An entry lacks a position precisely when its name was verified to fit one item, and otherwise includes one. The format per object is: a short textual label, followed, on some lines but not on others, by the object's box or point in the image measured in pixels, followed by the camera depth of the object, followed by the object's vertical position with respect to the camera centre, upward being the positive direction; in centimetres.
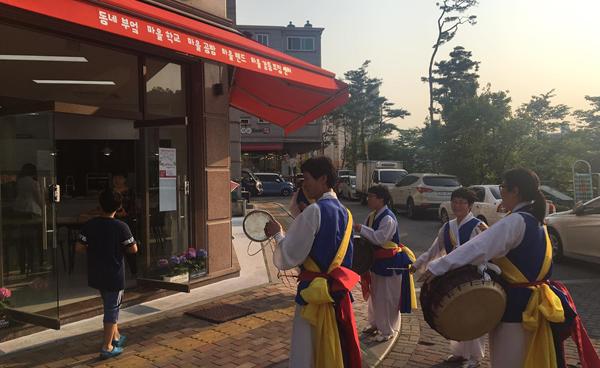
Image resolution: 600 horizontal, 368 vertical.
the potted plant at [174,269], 660 -117
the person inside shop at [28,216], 528 -32
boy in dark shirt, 445 -64
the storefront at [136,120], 515 +80
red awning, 431 +151
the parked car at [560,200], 1501 -86
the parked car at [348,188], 2767 -56
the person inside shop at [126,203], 746 -30
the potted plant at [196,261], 685 -112
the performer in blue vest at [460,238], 440 -58
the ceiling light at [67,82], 610 +133
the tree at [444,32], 3005 +909
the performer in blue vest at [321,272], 314 -61
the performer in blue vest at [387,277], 507 -105
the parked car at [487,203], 1279 -76
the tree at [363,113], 4591 +611
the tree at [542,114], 2123 +287
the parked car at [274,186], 3353 -38
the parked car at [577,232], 850 -108
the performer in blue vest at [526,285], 303 -71
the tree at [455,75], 3572 +747
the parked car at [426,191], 1688 -53
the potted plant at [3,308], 493 -121
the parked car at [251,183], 3139 -17
